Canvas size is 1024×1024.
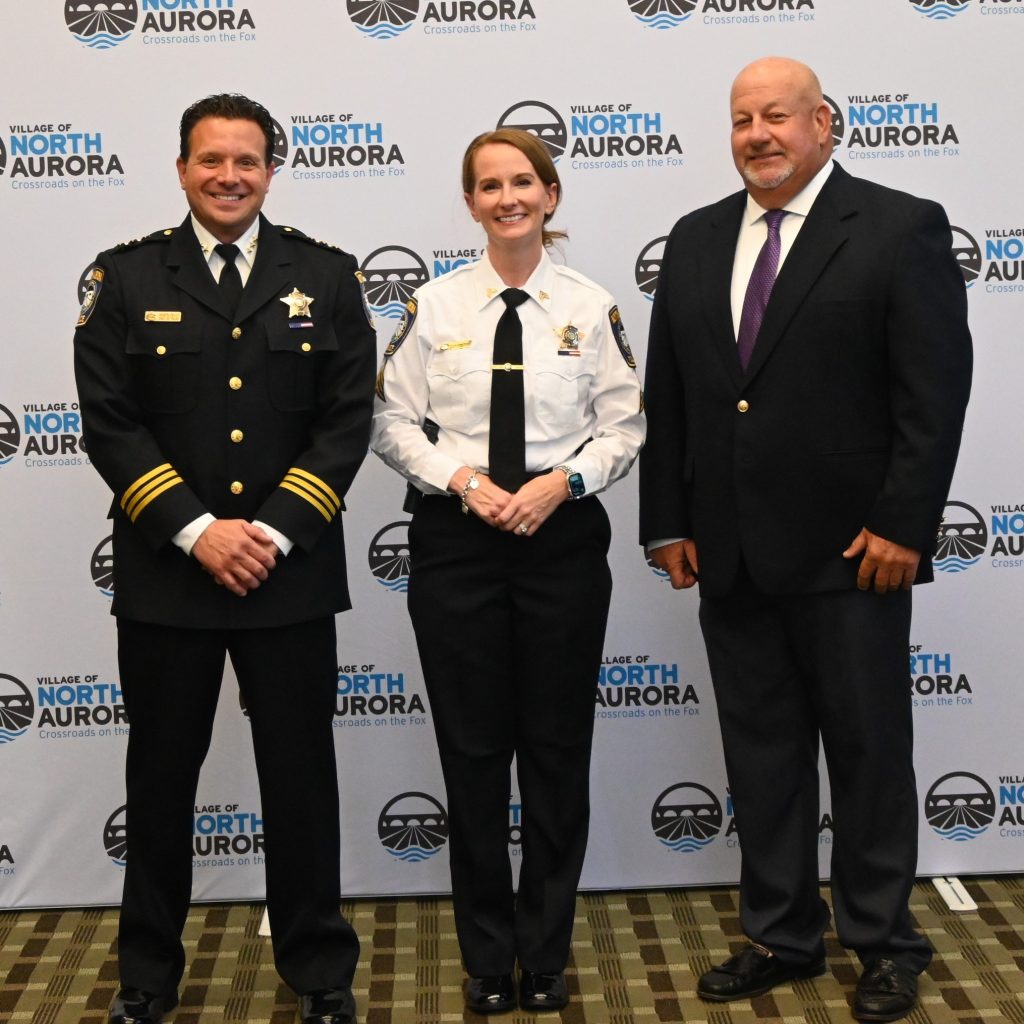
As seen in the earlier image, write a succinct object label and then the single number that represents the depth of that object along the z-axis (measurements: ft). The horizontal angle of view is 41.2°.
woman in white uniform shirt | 8.45
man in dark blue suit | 8.18
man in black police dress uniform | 8.07
